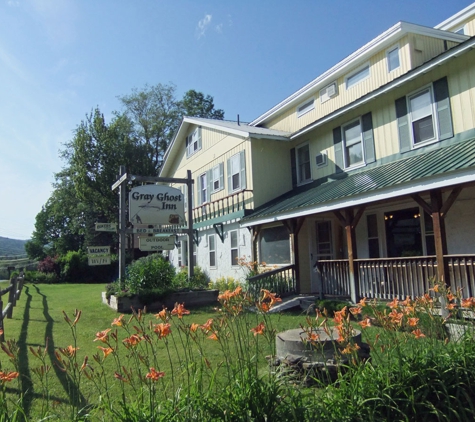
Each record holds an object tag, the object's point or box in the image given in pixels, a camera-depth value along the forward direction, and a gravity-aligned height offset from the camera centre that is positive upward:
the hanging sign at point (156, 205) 13.27 +1.95
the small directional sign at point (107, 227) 13.24 +1.29
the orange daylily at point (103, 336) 2.75 -0.46
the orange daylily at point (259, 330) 3.10 -0.51
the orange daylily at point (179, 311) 3.19 -0.36
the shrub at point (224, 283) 15.36 -0.79
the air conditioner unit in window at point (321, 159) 14.24 +3.48
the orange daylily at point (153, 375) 2.62 -0.69
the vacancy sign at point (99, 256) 12.63 +0.36
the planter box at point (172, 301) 11.60 -1.04
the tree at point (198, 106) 41.12 +16.00
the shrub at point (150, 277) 12.16 -0.33
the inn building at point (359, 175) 9.03 +2.62
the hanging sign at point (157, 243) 12.90 +0.70
